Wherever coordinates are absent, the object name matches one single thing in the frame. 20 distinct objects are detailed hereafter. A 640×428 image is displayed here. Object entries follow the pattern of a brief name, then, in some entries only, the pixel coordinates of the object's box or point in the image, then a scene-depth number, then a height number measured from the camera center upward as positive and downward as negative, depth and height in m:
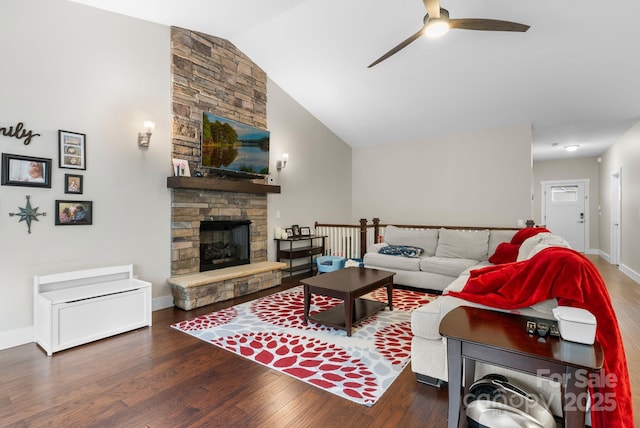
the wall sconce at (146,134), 3.70 +0.90
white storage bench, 2.74 -0.83
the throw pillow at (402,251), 4.84 -0.56
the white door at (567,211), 8.63 +0.05
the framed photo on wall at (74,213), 3.16 +0.01
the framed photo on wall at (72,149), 3.17 +0.64
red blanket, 1.39 -0.45
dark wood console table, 1.26 -0.57
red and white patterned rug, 2.28 -1.13
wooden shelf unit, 5.46 -0.65
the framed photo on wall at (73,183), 3.20 +0.30
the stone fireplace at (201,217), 4.09 -0.05
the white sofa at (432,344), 2.03 -0.86
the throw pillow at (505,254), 3.88 -0.49
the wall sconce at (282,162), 5.51 +0.86
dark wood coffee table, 3.03 -0.75
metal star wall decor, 2.94 +0.00
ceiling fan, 2.72 +1.61
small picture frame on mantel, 4.00 +0.57
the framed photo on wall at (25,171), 2.85 +0.39
